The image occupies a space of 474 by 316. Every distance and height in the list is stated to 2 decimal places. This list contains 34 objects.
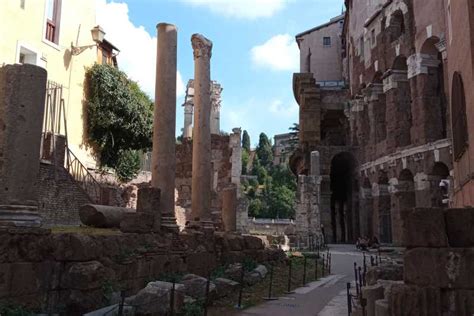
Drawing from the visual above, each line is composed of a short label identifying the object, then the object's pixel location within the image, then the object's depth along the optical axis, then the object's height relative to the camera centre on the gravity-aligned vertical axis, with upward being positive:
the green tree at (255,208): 75.19 +3.74
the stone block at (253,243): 17.23 -0.36
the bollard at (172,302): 7.78 -1.10
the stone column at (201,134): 15.61 +3.12
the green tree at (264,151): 106.53 +17.78
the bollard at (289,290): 13.10 -1.51
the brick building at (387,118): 27.55 +7.41
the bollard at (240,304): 10.45 -1.52
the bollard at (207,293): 8.43 -1.13
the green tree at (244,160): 103.44 +15.19
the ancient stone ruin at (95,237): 7.61 -0.12
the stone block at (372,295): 6.97 -0.87
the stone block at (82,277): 8.00 -0.74
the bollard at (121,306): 6.79 -1.02
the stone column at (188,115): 35.78 +8.41
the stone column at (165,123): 12.80 +2.84
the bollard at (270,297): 11.88 -1.56
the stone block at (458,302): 6.28 -0.86
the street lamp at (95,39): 21.75 +8.78
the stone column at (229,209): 20.39 +0.95
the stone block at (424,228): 6.55 +0.08
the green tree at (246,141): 112.62 +21.30
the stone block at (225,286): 11.26 -1.25
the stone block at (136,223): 10.68 +0.19
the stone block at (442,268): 6.38 -0.43
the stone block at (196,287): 10.10 -1.14
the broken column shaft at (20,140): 7.86 +1.47
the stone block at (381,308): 6.32 -0.95
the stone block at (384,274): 9.12 -0.74
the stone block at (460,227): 6.58 +0.10
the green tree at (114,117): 23.06 +5.45
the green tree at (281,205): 76.25 +4.28
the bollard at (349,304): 8.50 -1.21
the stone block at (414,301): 6.27 -0.85
